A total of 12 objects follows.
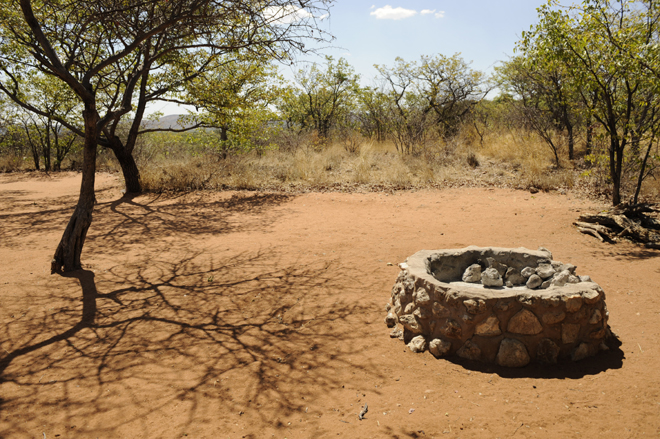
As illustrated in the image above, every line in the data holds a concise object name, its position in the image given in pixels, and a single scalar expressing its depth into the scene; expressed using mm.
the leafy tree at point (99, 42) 4969
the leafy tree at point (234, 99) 10359
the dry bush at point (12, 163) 19794
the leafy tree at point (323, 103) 19031
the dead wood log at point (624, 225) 6232
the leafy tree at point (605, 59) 6293
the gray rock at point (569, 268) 3785
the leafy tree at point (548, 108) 10914
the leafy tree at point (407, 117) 13750
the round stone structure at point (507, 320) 3174
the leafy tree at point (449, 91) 16141
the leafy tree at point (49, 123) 13328
